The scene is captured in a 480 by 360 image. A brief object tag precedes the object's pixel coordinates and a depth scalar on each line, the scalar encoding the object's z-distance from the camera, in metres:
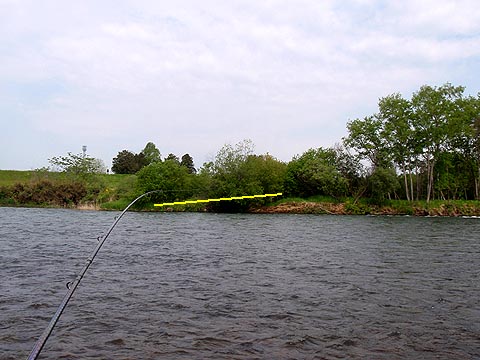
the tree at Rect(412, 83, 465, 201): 60.50
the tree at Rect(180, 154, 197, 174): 112.27
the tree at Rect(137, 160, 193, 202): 62.25
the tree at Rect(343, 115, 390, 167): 64.44
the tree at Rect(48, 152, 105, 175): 70.25
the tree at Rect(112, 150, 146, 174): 105.31
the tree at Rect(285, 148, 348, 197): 62.91
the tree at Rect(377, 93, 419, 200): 62.25
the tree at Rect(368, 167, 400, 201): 58.97
